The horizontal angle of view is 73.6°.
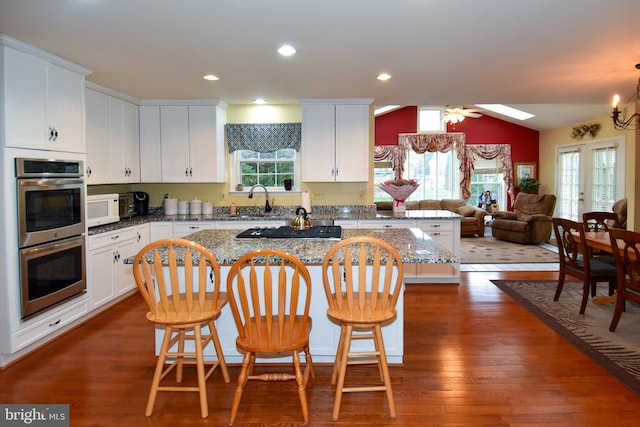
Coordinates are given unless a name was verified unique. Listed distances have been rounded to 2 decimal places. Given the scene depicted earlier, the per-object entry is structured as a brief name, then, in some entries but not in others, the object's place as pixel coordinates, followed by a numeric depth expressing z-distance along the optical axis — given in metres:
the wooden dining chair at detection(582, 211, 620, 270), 4.57
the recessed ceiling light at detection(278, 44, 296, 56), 3.25
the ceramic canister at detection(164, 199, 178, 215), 5.42
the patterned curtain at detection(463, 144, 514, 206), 10.20
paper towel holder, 5.33
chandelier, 3.30
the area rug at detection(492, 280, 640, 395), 2.90
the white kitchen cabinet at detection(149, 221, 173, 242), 5.00
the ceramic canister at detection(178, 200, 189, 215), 5.54
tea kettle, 3.45
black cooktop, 3.17
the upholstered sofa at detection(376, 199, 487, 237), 9.20
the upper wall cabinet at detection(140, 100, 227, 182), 5.31
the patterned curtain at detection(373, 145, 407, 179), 10.23
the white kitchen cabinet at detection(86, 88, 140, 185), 4.33
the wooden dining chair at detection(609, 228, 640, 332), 3.10
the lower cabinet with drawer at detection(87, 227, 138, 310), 3.88
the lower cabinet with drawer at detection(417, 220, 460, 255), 5.12
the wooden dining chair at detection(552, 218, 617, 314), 3.86
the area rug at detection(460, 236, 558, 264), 6.75
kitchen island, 2.75
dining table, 3.68
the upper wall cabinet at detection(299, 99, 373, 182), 5.30
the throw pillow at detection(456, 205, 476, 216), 9.38
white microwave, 4.05
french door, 7.37
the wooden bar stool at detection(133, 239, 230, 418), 2.22
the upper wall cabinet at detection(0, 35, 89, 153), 2.95
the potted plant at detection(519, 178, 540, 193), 9.82
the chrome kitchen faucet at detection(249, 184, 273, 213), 5.64
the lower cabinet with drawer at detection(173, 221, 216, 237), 5.02
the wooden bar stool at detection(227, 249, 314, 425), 2.06
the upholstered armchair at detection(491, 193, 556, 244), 8.27
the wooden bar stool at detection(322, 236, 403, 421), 2.16
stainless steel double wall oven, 3.01
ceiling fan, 8.36
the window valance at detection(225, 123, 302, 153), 5.66
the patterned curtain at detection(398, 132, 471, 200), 10.23
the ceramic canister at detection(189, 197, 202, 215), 5.53
